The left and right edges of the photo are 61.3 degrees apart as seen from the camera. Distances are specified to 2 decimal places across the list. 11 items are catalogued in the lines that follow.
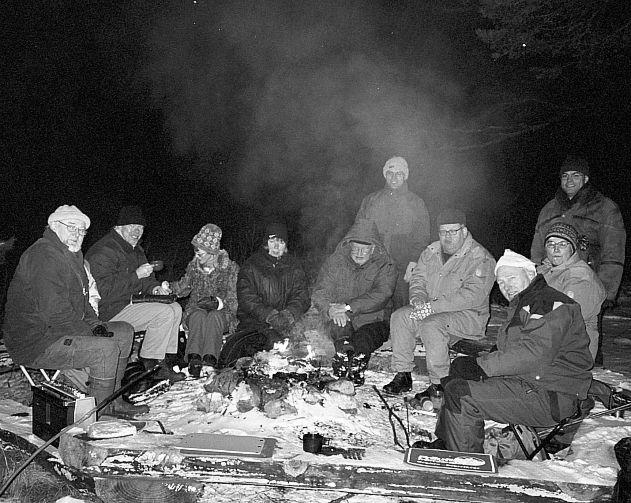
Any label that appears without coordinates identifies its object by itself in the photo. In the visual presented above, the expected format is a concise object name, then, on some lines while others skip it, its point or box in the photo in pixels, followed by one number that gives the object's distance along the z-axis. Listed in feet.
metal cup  10.24
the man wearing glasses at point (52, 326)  11.82
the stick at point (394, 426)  11.50
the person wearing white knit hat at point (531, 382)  10.30
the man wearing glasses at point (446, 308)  15.21
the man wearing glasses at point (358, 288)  17.34
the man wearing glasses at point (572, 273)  13.78
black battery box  10.87
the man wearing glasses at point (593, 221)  15.99
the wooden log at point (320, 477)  9.21
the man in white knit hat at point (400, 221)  19.30
